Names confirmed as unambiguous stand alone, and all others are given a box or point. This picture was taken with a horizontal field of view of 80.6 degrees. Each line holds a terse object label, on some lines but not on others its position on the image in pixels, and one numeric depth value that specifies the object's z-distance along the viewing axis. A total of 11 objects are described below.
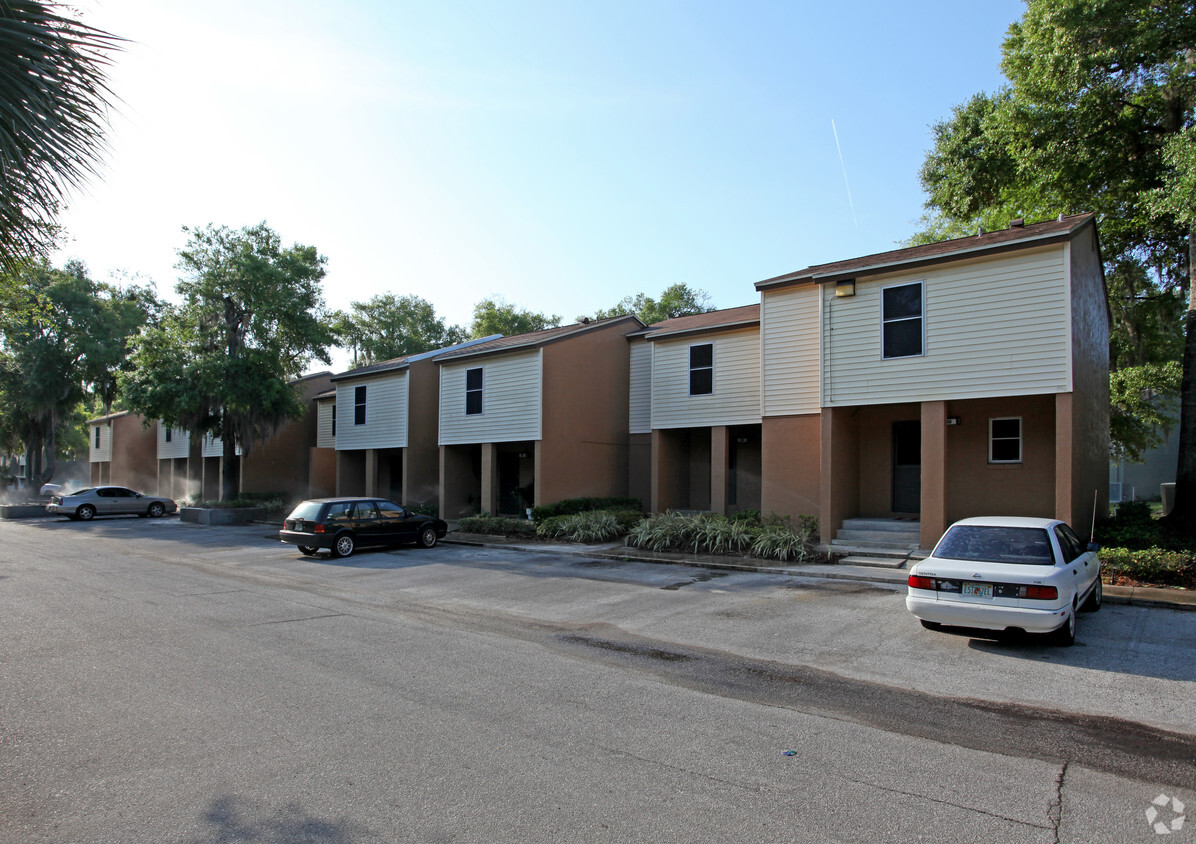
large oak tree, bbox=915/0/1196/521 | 14.95
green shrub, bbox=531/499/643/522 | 20.31
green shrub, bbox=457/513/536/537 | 19.86
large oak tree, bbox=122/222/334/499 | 27.77
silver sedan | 29.09
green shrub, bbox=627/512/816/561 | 14.83
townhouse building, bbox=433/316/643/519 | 21.34
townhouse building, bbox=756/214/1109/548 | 13.41
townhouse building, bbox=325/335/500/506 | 26.17
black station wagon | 16.42
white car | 7.49
